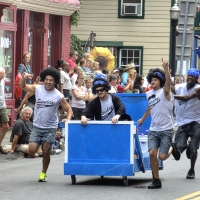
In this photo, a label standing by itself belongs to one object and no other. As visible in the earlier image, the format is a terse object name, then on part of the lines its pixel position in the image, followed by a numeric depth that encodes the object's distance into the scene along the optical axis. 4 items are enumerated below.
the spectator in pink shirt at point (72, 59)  25.03
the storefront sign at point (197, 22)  34.12
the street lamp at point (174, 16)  25.44
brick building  21.61
